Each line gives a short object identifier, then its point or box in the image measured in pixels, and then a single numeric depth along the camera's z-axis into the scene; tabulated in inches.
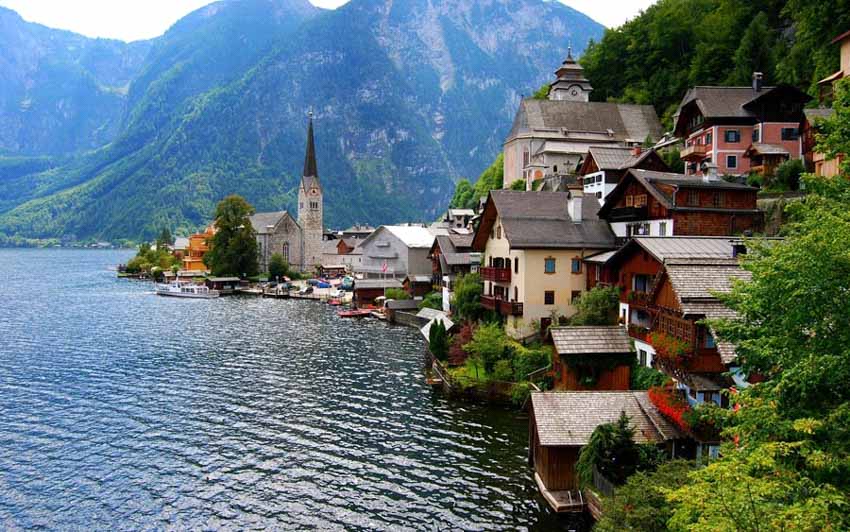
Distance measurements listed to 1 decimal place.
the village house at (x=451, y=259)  2519.7
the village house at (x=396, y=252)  3567.9
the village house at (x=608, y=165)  2036.2
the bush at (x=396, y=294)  3224.7
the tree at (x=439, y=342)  1720.0
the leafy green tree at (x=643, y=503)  660.7
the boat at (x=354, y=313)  3061.0
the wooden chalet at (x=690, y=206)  1539.1
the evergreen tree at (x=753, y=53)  3085.6
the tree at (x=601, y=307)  1438.2
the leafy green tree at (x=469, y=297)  1977.1
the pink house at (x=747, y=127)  2159.2
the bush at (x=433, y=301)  2865.7
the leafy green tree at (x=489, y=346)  1496.1
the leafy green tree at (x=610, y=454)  861.8
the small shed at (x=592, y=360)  1218.0
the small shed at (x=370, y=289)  3462.1
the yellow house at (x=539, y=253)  1708.9
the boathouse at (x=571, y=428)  906.7
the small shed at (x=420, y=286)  3292.3
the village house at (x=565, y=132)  3425.2
